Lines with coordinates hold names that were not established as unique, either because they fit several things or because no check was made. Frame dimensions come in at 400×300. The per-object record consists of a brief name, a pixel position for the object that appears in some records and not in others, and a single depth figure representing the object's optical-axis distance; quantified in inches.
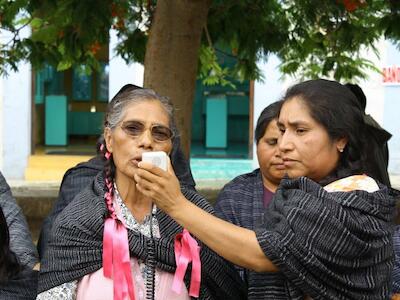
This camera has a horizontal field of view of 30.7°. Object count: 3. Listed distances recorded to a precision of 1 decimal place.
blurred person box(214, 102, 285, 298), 121.0
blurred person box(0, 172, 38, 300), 107.1
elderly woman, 94.0
